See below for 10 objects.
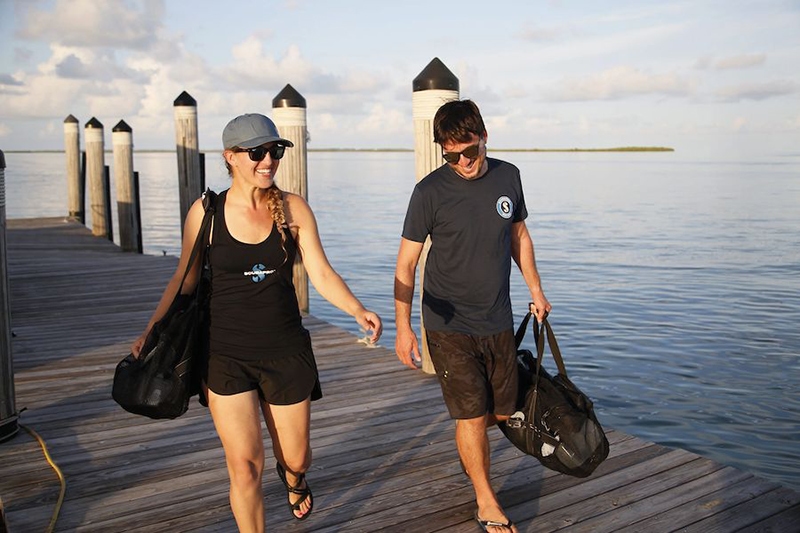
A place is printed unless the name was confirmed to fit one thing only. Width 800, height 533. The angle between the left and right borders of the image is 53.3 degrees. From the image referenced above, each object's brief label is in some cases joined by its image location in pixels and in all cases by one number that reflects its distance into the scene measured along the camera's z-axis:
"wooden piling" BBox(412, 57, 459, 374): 5.54
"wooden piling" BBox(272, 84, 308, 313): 7.79
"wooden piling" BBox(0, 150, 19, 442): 4.56
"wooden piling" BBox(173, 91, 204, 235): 10.97
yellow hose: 3.60
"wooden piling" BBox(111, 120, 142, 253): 15.16
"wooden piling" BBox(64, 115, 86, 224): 20.86
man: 3.57
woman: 2.97
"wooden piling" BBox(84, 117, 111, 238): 18.16
